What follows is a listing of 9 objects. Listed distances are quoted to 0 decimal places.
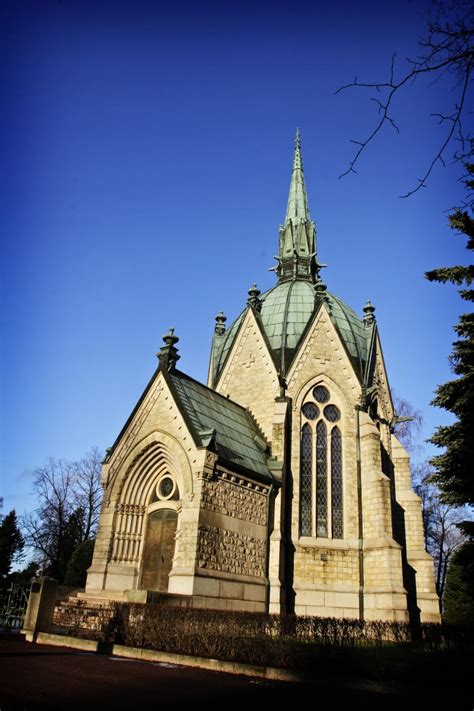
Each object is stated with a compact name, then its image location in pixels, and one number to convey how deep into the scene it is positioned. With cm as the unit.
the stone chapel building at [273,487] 1712
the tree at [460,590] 1489
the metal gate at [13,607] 1608
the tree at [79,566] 2588
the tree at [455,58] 468
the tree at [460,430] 1535
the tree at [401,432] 3600
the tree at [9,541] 3928
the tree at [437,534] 3900
